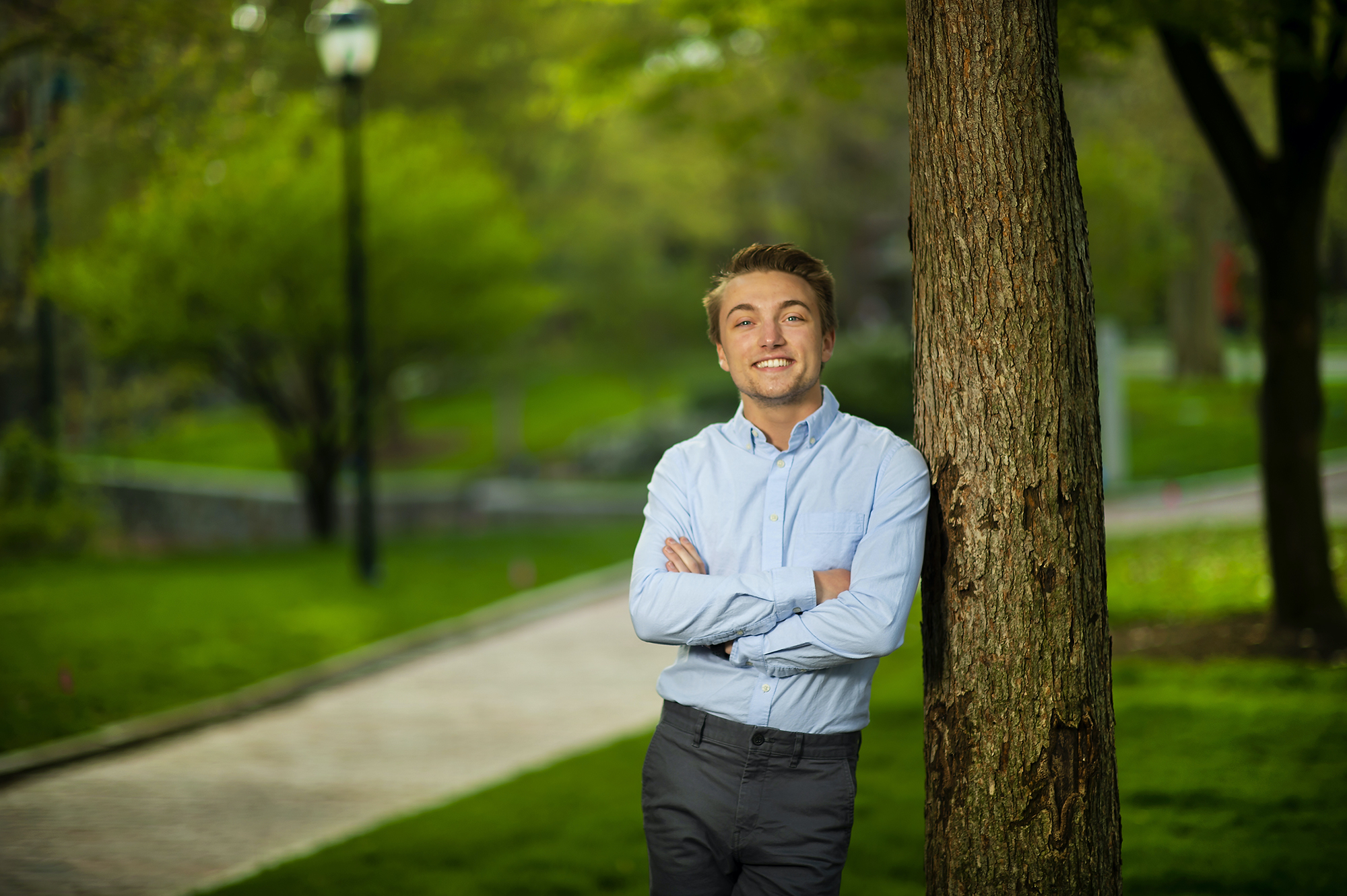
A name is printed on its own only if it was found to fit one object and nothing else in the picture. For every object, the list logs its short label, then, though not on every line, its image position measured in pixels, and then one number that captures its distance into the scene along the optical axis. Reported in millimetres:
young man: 2695
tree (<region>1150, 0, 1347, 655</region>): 8070
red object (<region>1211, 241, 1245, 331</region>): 20500
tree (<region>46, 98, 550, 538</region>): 15094
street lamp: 12266
